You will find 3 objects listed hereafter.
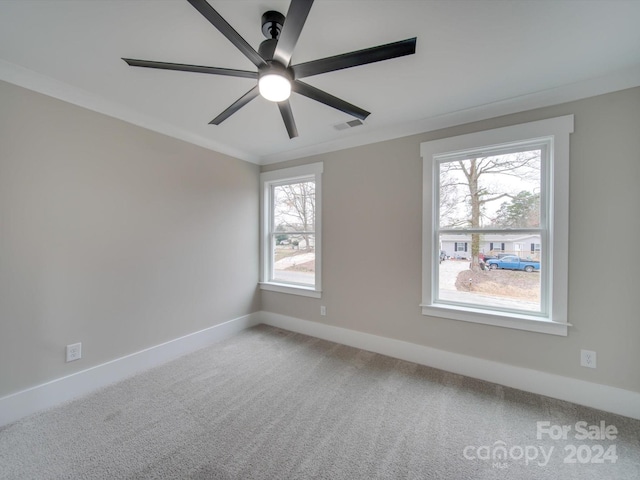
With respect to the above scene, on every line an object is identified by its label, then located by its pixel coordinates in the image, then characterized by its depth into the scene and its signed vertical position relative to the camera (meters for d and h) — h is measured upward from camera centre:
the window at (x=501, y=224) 2.14 +0.15
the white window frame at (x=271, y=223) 3.38 +0.22
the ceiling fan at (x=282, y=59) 1.08 +0.90
